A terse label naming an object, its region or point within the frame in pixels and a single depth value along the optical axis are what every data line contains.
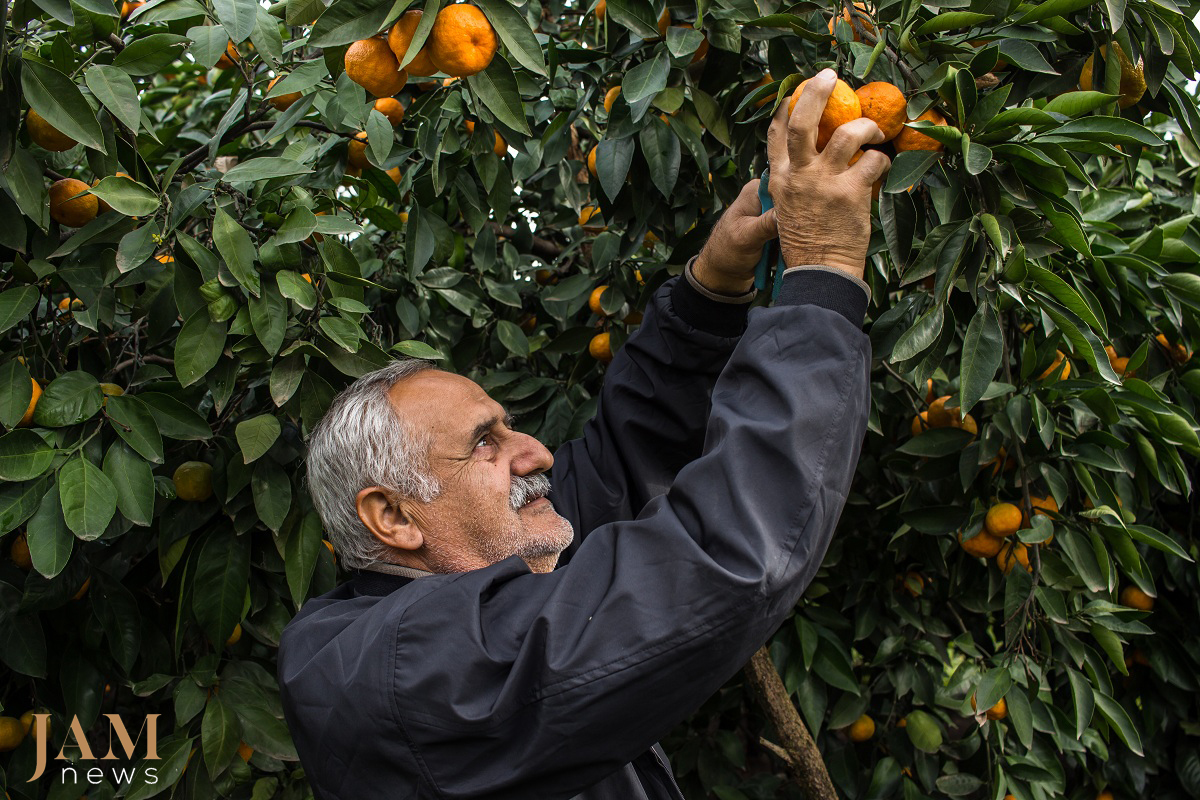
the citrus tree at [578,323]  1.25
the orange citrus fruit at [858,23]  1.30
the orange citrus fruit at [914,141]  1.17
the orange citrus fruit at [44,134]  1.52
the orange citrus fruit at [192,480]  1.71
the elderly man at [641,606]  1.01
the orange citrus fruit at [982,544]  1.81
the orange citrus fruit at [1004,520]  1.73
